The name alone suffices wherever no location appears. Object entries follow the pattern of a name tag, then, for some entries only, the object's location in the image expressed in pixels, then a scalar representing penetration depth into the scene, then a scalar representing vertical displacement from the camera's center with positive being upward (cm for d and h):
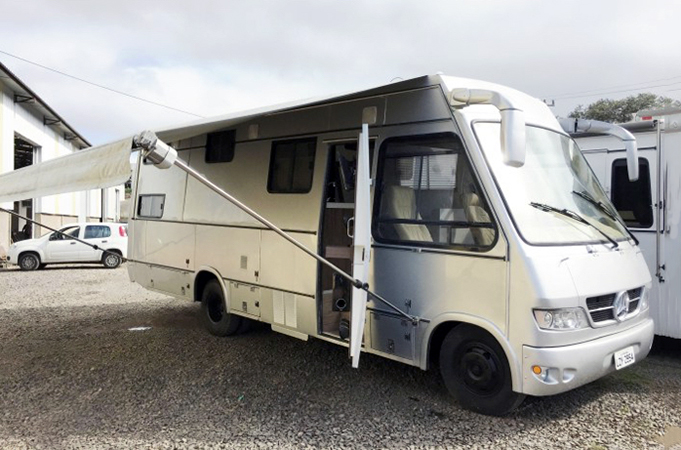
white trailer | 541 +32
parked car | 1507 -96
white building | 1678 +281
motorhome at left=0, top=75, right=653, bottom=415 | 370 -12
